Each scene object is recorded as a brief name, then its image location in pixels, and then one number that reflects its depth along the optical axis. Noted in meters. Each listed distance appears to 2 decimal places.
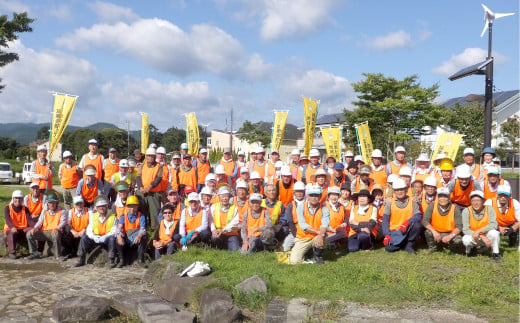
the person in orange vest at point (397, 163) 9.44
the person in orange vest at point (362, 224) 8.09
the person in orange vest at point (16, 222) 8.91
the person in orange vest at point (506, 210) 7.64
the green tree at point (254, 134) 49.50
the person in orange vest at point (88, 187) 9.53
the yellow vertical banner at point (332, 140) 13.51
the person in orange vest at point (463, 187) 8.17
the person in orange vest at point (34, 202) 9.38
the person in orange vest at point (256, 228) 7.96
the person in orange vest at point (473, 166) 8.79
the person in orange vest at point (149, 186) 9.58
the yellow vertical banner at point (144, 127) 16.70
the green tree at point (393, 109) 25.53
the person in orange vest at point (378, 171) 9.54
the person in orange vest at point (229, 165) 11.19
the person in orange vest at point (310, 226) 7.48
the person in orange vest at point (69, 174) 10.06
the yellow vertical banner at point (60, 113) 11.26
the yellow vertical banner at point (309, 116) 13.34
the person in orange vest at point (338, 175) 9.47
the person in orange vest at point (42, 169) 10.23
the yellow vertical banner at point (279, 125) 13.54
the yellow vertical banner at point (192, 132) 15.29
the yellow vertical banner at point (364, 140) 13.98
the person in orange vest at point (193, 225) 8.20
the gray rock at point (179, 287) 6.21
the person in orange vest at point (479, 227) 7.25
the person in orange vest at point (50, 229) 8.73
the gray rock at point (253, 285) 5.88
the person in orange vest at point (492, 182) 8.15
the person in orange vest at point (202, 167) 10.59
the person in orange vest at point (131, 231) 8.21
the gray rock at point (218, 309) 5.25
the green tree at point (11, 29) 16.36
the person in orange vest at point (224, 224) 8.27
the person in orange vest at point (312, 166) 10.29
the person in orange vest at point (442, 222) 7.57
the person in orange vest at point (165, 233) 8.16
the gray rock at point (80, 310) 5.47
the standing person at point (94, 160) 10.04
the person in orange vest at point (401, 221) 7.79
